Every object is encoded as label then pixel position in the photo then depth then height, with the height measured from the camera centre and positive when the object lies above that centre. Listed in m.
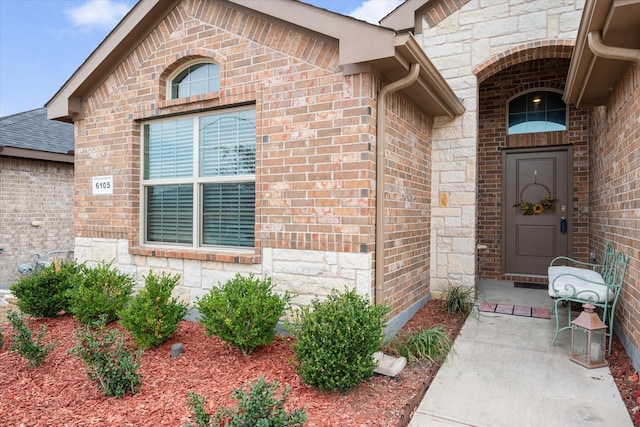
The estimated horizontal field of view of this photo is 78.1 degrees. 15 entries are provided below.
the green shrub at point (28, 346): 3.47 -1.19
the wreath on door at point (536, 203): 6.48 +0.22
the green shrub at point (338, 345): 2.82 -0.96
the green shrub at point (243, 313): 3.41 -0.87
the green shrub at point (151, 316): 3.72 -0.99
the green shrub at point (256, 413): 2.07 -1.07
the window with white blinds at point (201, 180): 4.57 +0.42
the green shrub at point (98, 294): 4.33 -0.91
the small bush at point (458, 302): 5.01 -1.12
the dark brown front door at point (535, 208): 6.41 +0.14
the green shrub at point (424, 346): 3.56 -1.22
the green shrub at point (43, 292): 4.88 -1.00
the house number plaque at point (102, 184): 5.39 +0.39
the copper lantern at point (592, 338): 3.40 -1.07
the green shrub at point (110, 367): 2.89 -1.15
